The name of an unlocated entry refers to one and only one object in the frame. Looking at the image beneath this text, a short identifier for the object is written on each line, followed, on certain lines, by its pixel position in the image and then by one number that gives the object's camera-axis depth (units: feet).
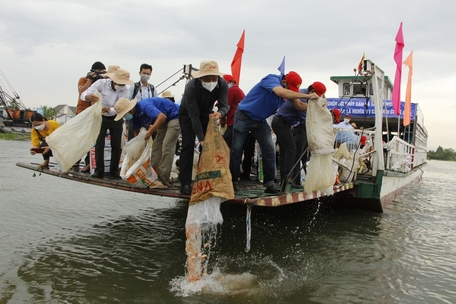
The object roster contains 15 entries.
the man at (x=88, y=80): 18.63
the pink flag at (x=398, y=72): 33.73
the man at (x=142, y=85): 19.90
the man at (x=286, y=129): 16.74
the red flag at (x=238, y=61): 33.32
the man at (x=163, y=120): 15.87
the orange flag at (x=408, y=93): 37.58
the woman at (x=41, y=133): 18.66
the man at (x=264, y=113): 14.82
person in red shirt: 18.56
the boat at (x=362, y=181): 14.60
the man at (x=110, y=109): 17.07
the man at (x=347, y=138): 23.85
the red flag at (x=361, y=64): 23.12
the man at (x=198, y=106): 13.46
